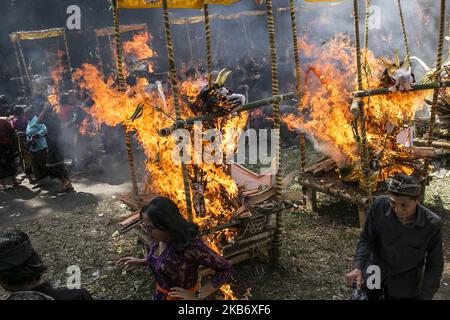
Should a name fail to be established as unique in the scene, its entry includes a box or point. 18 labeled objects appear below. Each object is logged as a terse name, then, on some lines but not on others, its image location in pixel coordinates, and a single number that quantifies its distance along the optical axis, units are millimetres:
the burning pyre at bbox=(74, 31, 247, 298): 5586
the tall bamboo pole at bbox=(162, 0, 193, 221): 4243
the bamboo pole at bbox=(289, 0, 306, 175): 6301
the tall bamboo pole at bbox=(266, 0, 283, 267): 5203
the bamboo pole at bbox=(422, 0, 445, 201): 6312
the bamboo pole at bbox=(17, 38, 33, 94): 18562
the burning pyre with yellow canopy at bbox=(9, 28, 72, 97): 18047
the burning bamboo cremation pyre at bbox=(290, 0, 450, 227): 6461
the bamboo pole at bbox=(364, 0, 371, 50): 6962
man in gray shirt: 3295
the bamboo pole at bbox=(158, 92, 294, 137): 4508
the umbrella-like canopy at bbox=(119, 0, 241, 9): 5852
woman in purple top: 3281
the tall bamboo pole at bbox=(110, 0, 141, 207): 5438
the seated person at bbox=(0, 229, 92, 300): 2592
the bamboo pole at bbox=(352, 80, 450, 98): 6277
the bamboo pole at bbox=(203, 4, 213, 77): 5763
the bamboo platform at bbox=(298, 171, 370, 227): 6754
